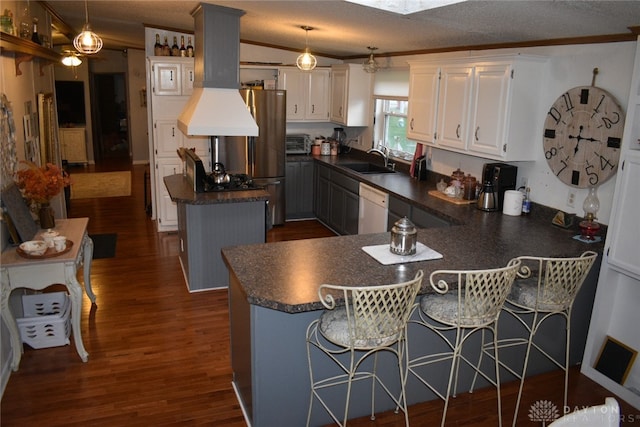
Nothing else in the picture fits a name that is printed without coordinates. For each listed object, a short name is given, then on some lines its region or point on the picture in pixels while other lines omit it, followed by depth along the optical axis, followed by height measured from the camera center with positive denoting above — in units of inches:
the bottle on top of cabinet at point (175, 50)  250.1 +26.3
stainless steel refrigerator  249.1 -19.3
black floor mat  221.3 -64.5
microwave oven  286.8 -20.2
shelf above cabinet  126.7 +14.4
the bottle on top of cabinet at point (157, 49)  249.1 +26.6
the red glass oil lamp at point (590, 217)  134.0 -26.7
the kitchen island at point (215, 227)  177.0 -42.6
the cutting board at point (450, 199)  173.6 -30.0
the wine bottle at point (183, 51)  251.7 +26.1
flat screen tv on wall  441.7 -0.8
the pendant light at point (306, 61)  193.0 +17.9
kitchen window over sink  240.8 -8.3
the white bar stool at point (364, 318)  86.4 -37.1
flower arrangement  139.5 -22.6
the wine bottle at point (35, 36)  168.9 +21.2
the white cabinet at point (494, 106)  151.5 +2.4
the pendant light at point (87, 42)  153.6 +18.1
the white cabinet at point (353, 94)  258.2 +7.7
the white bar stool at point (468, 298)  95.1 -36.4
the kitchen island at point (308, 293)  99.0 -34.1
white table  124.6 -43.9
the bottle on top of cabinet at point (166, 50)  248.5 +25.8
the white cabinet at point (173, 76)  242.5 +13.5
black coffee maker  163.9 -20.5
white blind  234.1 +13.2
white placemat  111.3 -32.1
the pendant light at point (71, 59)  288.8 +24.2
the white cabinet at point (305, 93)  273.6 +8.3
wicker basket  139.5 -60.8
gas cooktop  186.2 -29.0
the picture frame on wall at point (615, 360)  124.1 -59.6
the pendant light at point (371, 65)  243.2 +21.6
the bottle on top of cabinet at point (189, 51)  252.2 +26.0
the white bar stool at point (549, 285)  104.1 -36.3
